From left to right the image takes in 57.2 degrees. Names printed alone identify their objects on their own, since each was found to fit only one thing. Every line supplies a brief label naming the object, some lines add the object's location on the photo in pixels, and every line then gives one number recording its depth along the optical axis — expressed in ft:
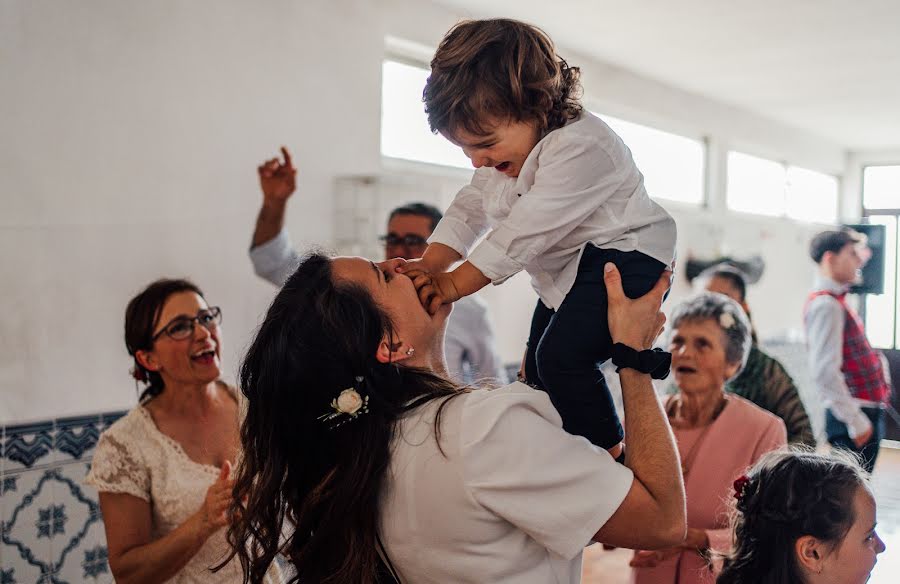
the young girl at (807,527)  5.56
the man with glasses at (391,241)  10.07
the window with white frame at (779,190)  25.72
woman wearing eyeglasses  6.18
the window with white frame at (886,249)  29.94
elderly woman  6.93
